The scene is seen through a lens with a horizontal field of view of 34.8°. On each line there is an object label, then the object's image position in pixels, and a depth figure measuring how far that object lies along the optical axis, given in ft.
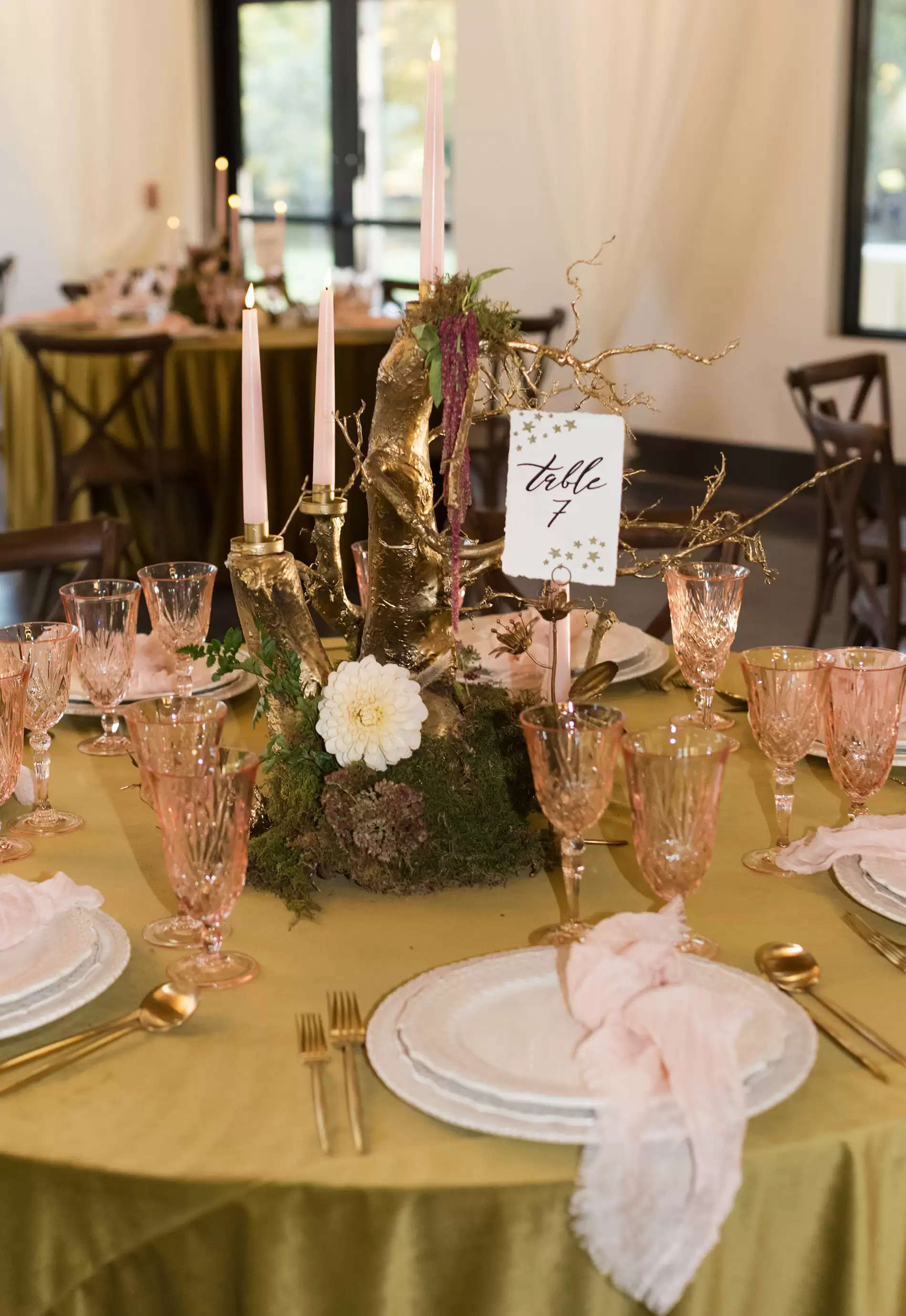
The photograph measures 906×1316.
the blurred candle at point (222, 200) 16.87
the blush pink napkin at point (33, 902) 3.48
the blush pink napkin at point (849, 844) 3.99
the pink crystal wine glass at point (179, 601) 5.03
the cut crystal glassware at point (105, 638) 4.91
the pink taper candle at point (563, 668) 4.12
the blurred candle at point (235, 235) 17.69
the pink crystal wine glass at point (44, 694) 4.46
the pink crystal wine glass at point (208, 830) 3.23
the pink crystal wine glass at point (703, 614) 4.97
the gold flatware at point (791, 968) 3.39
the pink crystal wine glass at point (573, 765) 3.37
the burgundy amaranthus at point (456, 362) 3.70
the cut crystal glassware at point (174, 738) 3.69
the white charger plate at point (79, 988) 3.21
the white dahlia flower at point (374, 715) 3.88
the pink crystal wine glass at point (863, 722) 3.99
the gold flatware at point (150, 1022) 3.12
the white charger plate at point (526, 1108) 2.75
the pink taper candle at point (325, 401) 4.09
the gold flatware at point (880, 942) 3.54
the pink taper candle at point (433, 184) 3.64
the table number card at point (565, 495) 3.80
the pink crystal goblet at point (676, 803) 3.30
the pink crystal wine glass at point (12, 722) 3.86
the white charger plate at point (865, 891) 3.76
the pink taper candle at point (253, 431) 3.94
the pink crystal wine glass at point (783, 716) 4.01
